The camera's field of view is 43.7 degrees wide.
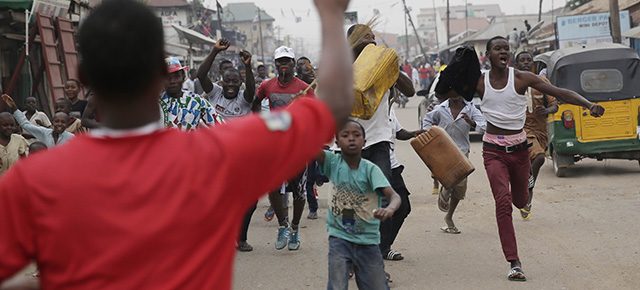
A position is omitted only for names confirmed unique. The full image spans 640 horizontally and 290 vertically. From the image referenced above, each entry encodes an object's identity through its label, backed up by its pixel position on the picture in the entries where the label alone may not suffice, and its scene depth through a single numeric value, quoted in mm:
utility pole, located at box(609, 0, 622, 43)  19031
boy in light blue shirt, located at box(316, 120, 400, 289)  4883
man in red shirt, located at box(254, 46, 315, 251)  7949
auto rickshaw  12273
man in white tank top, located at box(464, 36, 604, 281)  6574
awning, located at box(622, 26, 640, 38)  24395
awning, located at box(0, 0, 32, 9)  13765
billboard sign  26453
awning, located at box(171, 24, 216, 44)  27097
